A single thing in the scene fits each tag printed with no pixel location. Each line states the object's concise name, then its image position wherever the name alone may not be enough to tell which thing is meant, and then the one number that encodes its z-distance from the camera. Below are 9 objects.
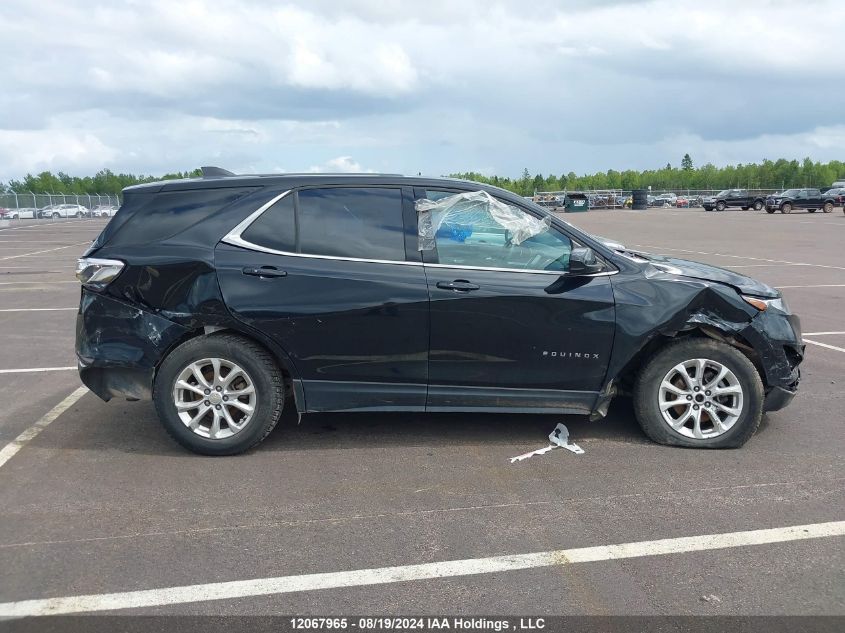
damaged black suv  4.62
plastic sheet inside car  4.78
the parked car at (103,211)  68.73
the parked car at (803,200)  46.78
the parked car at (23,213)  51.22
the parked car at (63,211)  58.67
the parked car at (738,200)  55.00
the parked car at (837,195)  46.95
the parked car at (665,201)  83.62
